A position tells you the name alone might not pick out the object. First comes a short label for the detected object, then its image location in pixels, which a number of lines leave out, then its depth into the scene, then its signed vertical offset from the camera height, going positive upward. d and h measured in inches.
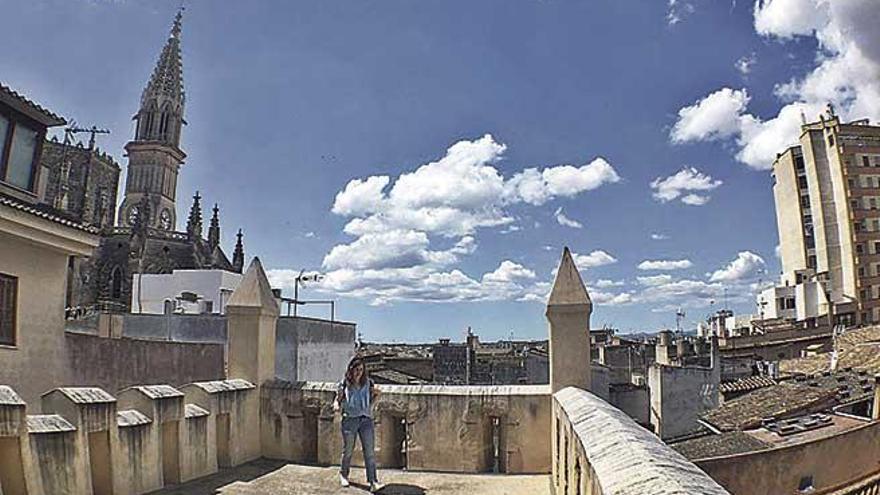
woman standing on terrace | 295.4 -21.3
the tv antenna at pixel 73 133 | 2110.2 +733.2
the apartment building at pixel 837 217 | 2748.5 +616.7
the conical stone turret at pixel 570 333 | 304.3 +12.5
